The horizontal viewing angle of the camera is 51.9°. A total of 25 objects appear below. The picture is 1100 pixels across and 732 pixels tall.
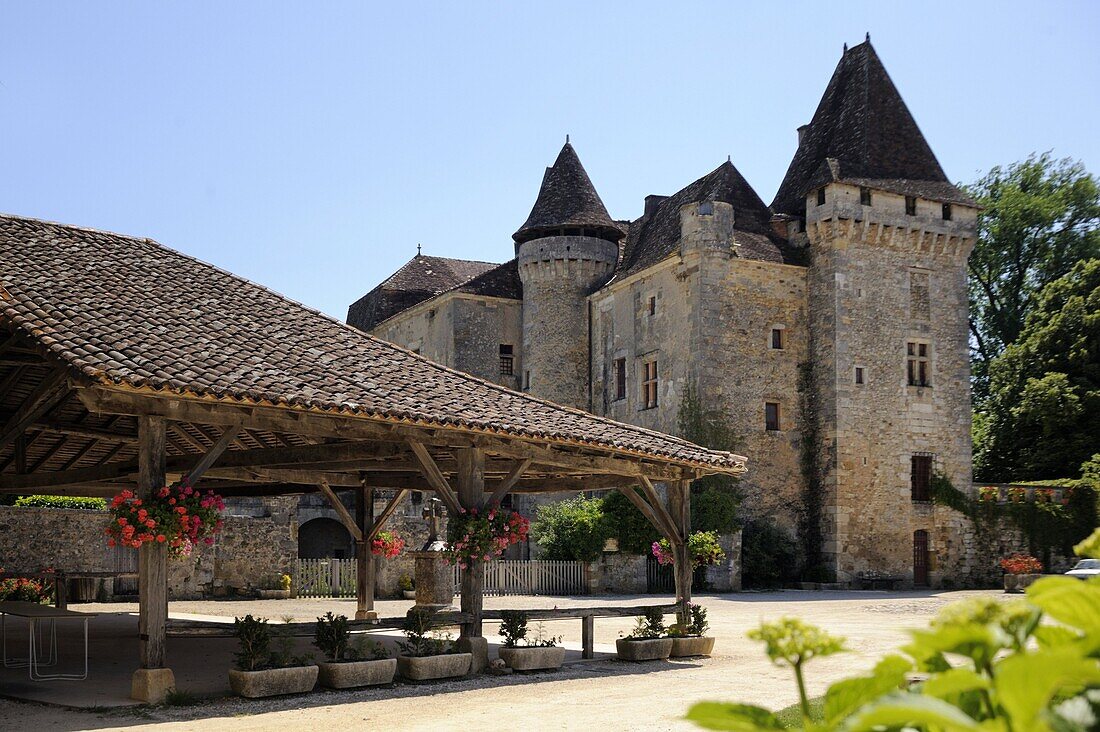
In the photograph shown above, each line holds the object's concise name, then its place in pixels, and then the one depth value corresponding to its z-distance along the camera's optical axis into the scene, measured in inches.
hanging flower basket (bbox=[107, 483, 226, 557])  384.8
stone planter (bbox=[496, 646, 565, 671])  483.5
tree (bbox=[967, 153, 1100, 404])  1720.0
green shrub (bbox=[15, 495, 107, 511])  1012.5
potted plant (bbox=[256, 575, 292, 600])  1009.7
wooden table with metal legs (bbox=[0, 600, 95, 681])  440.8
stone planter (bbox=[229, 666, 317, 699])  400.2
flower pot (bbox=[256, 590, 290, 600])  1008.9
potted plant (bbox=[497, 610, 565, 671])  483.8
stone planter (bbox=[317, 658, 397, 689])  424.8
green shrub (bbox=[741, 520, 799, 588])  1171.3
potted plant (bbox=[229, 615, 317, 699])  401.1
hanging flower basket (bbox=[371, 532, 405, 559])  735.7
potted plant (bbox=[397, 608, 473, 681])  446.9
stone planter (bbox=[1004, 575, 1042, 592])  1066.1
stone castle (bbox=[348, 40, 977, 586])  1221.1
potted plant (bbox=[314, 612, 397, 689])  425.4
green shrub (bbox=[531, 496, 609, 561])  1097.4
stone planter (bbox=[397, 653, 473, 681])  445.7
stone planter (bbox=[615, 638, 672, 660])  527.8
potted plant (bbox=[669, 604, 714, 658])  550.3
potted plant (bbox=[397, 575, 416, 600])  1043.3
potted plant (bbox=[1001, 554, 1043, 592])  1069.8
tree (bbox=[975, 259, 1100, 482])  1375.5
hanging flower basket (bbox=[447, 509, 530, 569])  476.1
